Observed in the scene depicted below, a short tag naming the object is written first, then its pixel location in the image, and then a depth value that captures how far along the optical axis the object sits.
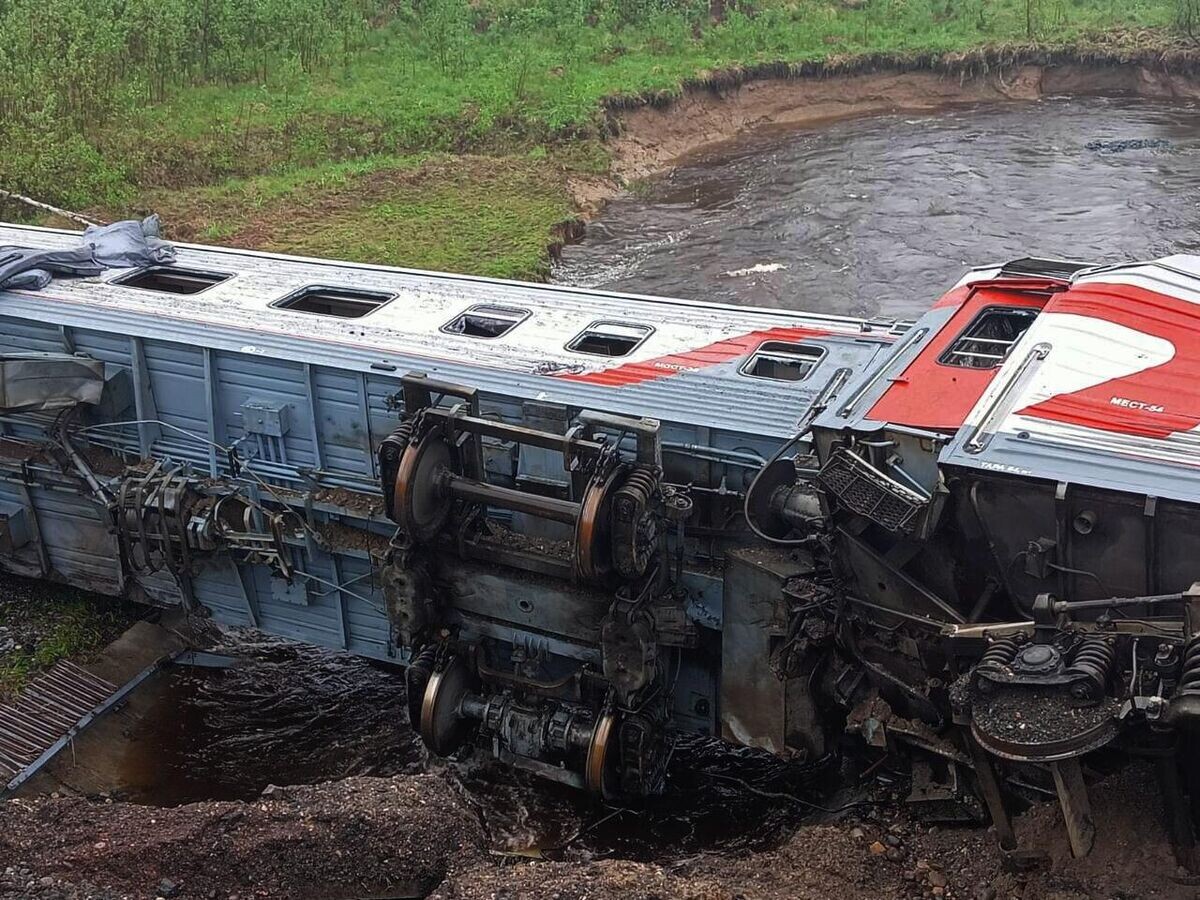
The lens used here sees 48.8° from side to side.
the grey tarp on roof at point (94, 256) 11.24
